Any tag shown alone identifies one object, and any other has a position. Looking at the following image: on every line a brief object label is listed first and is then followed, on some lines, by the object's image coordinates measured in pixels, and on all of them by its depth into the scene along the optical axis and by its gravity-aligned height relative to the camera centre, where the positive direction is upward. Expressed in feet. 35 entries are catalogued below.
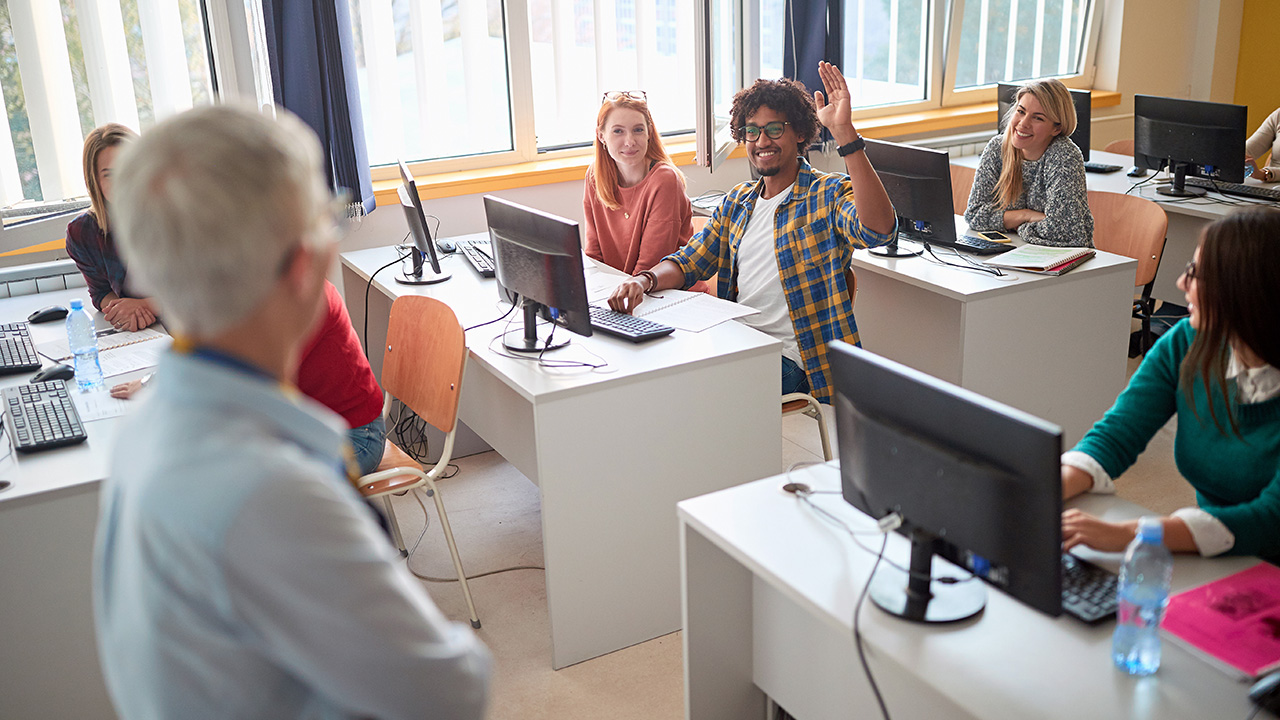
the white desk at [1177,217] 12.53 -2.27
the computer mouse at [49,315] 9.89 -2.23
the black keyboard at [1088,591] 4.52 -2.44
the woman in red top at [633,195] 10.92 -1.49
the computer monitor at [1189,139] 12.53 -1.31
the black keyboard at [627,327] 8.43 -2.23
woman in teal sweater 4.91 -1.92
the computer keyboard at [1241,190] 12.53 -1.95
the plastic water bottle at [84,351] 8.14 -2.15
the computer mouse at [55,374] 8.18 -2.32
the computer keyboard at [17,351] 8.48 -2.26
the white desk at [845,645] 4.09 -2.54
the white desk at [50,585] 6.55 -3.23
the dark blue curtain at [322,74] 11.20 -0.08
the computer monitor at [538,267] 7.86 -1.62
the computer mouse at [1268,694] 3.84 -2.42
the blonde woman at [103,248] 9.20 -1.62
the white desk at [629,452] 7.73 -3.05
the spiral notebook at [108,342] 8.89 -2.32
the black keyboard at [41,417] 6.97 -2.36
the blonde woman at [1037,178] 11.14 -1.54
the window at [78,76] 10.53 -0.02
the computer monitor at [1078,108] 13.47 -0.92
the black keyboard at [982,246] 10.79 -2.12
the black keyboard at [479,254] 10.83 -2.11
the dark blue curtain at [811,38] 14.65 +0.13
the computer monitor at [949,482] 4.04 -1.82
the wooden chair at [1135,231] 11.54 -2.21
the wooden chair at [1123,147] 15.88 -1.69
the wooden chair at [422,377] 8.09 -2.58
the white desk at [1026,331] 9.80 -2.84
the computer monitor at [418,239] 10.01 -1.73
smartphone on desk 11.39 -2.14
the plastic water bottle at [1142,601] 4.20 -2.30
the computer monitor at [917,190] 10.27 -1.47
